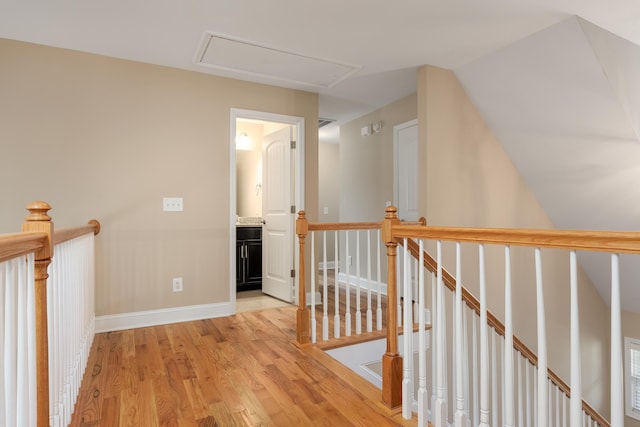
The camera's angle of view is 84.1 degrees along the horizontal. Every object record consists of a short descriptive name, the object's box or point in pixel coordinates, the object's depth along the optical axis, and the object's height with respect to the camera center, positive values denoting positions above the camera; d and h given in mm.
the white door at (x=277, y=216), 4023 -46
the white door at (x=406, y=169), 4270 +524
